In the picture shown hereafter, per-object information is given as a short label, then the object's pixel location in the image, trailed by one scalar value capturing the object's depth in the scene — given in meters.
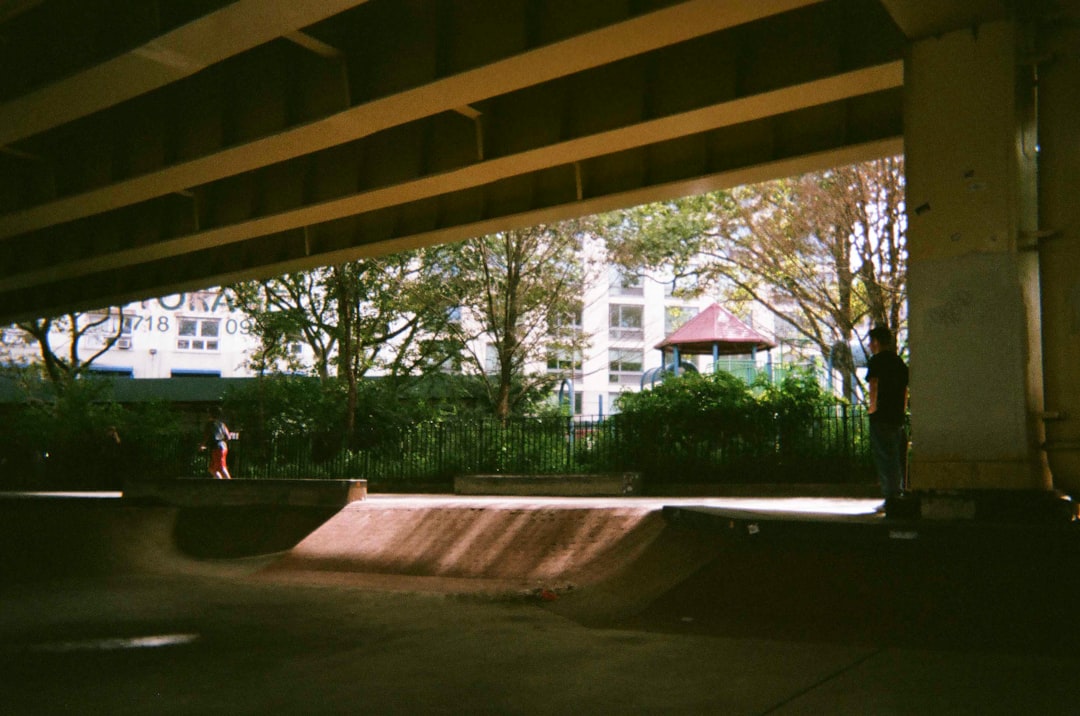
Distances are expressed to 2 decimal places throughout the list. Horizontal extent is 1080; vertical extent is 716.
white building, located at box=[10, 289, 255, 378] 60.69
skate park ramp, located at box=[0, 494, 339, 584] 13.44
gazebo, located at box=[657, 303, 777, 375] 32.31
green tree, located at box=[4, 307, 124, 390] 34.47
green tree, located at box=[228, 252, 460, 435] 28.17
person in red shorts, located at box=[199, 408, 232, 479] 21.55
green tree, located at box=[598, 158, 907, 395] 20.44
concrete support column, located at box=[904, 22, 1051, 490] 8.58
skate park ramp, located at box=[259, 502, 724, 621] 8.81
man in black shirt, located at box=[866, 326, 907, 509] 9.82
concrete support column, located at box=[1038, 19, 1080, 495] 8.61
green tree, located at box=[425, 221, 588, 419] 26.42
